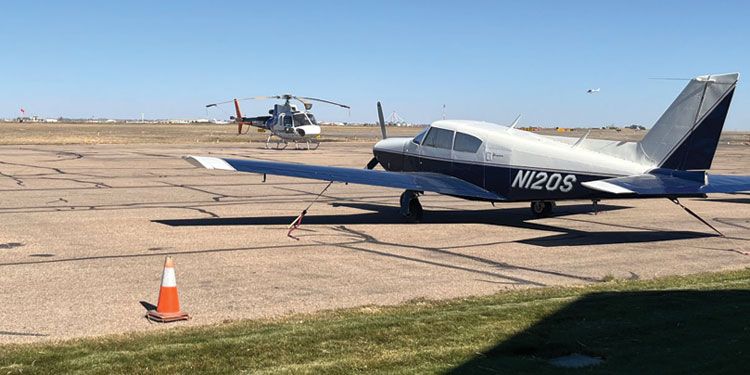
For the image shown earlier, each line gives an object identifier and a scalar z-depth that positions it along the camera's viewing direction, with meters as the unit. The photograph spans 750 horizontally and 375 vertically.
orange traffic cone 8.46
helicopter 50.28
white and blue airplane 14.54
